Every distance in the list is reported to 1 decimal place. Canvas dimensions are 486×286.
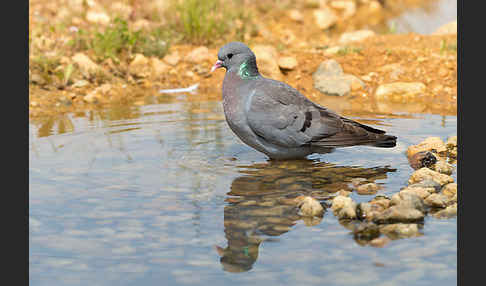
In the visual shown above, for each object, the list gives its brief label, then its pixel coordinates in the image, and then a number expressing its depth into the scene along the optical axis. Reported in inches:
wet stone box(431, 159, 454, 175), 384.2
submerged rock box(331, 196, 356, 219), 305.3
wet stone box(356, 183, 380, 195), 350.6
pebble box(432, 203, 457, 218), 308.3
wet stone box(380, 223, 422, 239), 285.9
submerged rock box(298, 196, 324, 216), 312.3
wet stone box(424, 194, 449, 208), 319.3
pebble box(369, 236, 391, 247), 275.7
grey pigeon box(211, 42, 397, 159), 395.2
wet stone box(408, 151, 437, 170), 392.5
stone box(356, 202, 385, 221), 301.6
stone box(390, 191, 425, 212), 307.0
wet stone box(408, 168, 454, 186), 354.9
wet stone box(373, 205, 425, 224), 296.2
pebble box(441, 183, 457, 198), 335.6
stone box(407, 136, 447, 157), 420.2
